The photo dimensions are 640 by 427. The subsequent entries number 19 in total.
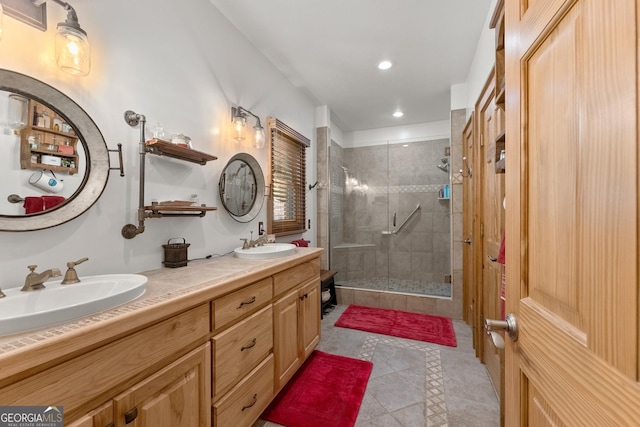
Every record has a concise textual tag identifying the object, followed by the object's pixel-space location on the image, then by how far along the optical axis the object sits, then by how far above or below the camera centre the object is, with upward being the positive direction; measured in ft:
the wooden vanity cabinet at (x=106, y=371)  2.16 -1.45
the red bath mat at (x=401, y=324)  8.77 -3.83
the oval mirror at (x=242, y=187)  6.67 +0.72
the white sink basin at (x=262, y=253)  5.89 -0.85
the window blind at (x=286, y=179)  8.31 +1.20
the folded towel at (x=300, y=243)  9.37 -0.94
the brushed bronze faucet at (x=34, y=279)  3.09 -0.72
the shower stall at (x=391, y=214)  13.08 +0.07
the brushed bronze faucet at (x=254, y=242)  6.77 -0.70
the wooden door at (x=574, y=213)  1.26 +0.01
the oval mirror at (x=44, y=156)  3.31 +0.79
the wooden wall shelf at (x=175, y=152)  4.64 +1.16
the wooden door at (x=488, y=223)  5.70 -0.17
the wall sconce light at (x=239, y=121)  6.79 +2.34
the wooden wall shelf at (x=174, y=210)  4.66 +0.09
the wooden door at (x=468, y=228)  8.30 -0.43
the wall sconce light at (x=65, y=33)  3.46 +2.42
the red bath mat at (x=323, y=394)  5.27 -3.87
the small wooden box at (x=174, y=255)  5.03 -0.74
